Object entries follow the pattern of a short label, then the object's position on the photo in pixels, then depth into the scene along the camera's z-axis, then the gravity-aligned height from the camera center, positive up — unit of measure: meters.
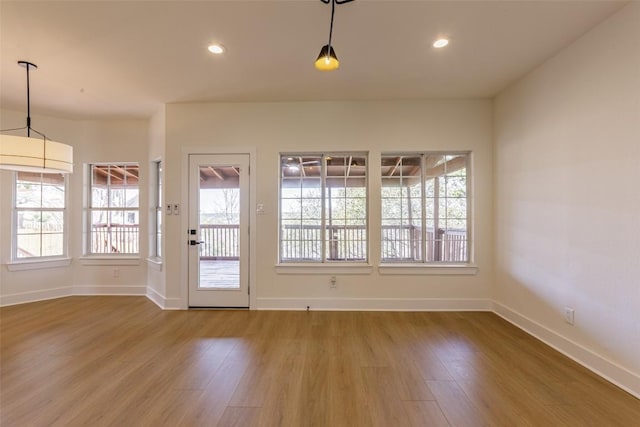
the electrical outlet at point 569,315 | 2.38 -0.89
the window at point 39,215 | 3.85 +0.00
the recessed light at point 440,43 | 2.31 +1.53
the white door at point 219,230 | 3.54 -0.19
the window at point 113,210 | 4.23 +0.08
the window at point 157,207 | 4.02 +0.12
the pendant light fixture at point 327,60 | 1.69 +0.99
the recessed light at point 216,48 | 2.36 +1.51
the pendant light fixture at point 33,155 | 2.22 +0.53
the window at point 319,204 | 3.66 +0.16
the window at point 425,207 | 3.59 +0.13
